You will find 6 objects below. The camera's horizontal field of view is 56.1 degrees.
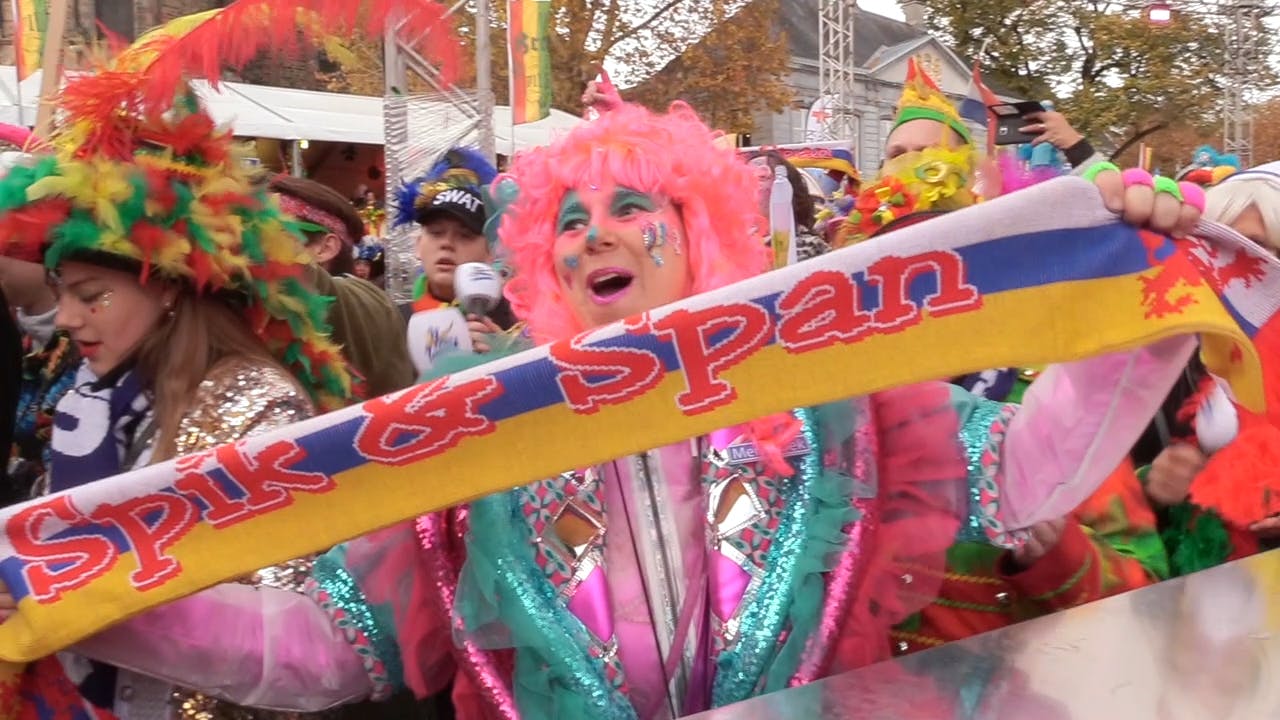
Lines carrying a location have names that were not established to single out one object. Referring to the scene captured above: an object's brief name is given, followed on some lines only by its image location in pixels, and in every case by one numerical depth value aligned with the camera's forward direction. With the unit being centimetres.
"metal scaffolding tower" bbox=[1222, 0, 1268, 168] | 2291
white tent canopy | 1019
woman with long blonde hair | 206
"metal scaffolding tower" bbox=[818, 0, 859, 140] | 1583
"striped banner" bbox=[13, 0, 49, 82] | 866
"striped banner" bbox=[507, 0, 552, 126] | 880
